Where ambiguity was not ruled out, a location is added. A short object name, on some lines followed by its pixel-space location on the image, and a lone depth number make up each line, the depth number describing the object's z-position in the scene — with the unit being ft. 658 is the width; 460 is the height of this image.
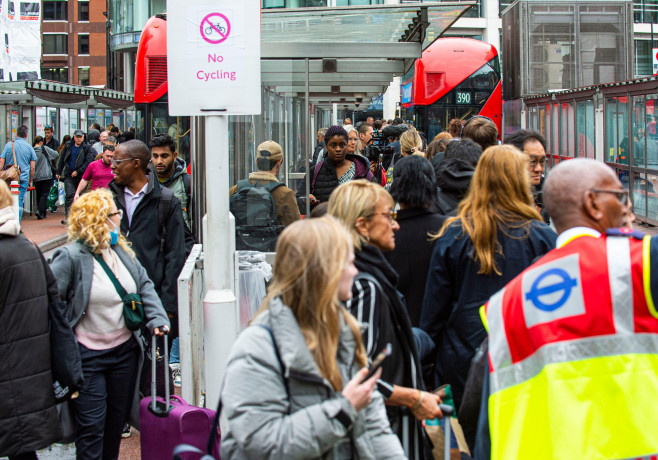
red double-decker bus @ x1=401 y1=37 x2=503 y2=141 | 64.54
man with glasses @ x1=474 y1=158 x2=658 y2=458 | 8.61
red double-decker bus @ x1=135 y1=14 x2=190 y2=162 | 48.11
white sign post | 16.57
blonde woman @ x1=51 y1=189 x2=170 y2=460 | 15.72
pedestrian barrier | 17.25
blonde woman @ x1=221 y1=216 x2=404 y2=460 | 7.97
